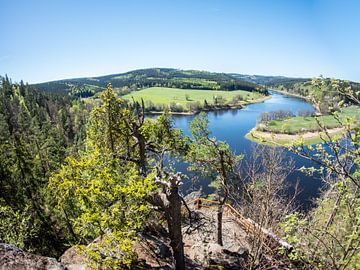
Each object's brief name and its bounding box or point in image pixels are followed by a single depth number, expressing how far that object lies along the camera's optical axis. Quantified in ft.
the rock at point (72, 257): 38.50
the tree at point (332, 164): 17.29
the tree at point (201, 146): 71.95
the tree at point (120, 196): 27.89
